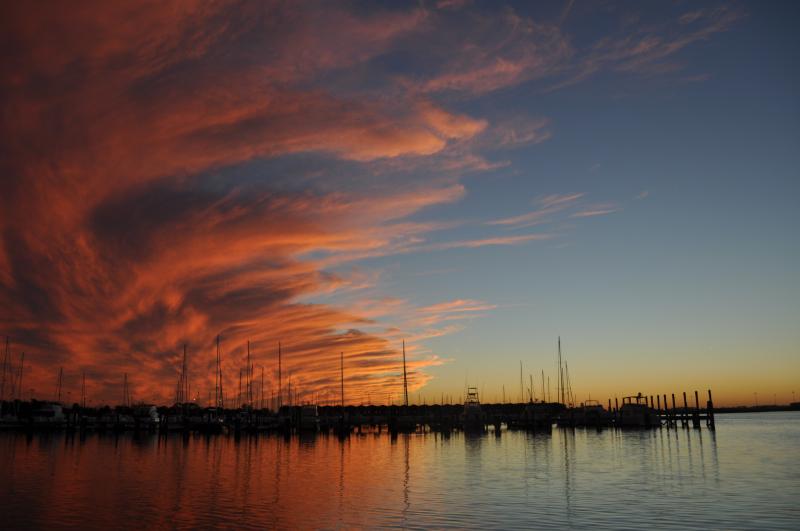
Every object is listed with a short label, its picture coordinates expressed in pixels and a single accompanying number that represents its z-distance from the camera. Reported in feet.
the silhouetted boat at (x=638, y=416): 417.08
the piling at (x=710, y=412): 377.71
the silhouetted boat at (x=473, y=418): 406.62
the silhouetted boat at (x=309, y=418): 455.63
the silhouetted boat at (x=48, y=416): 469.57
